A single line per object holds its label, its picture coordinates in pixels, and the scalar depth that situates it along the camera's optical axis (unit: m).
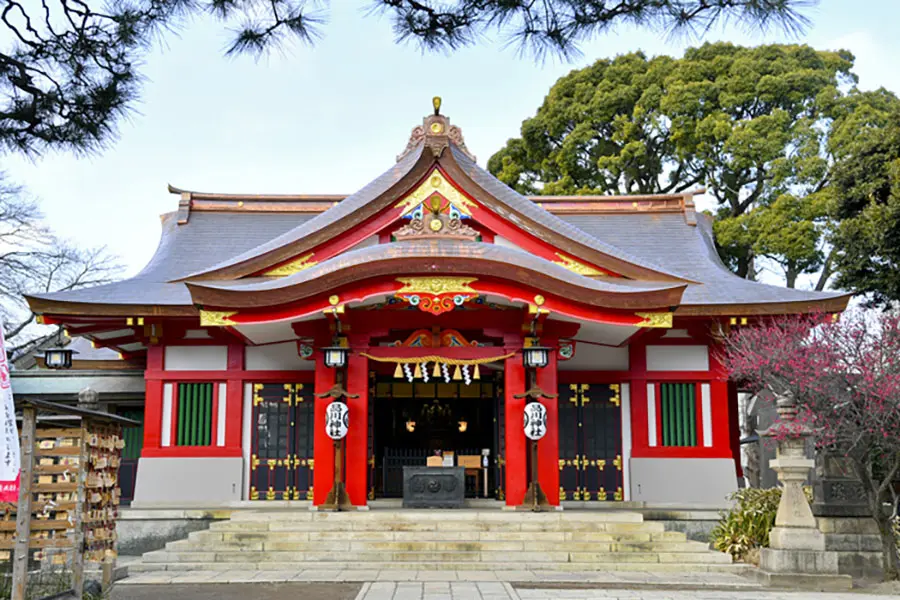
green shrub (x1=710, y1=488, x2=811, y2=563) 12.25
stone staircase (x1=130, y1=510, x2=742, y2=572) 11.70
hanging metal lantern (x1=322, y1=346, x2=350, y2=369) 13.65
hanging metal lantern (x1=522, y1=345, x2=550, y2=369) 13.63
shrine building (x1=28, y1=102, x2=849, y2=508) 13.38
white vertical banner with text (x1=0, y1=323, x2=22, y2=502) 5.21
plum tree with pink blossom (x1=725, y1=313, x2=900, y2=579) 10.85
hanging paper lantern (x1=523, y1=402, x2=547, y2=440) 13.72
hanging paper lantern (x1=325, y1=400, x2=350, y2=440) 13.68
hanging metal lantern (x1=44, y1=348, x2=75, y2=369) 15.30
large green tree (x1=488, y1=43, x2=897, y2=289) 25.34
